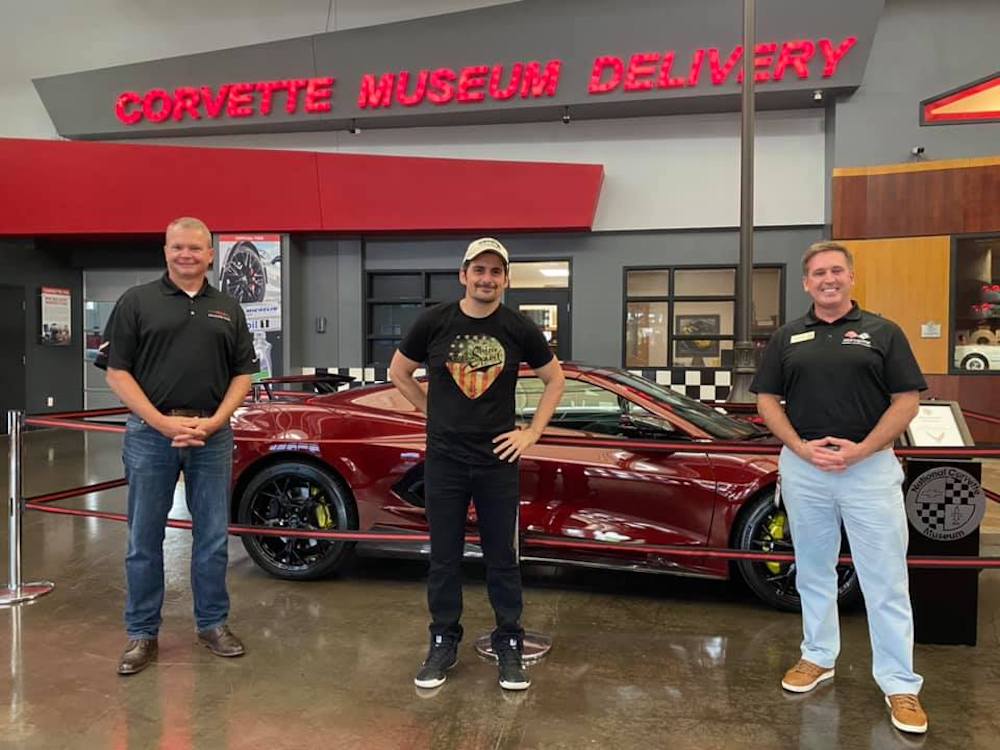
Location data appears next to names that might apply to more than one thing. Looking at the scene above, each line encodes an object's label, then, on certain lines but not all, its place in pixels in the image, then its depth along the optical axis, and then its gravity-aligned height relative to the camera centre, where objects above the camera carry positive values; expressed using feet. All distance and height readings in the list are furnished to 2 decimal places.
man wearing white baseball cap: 8.70 -0.99
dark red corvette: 11.32 -2.09
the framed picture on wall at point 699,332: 29.32 +0.86
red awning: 28.43 +6.56
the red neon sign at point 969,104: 25.44 +8.81
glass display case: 24.95 +1.57
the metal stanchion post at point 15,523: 12.01 -2.89
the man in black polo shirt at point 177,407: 9.29 -0.70
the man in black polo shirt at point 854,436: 8.07 -0.93
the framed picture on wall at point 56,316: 35.63 +1.83
